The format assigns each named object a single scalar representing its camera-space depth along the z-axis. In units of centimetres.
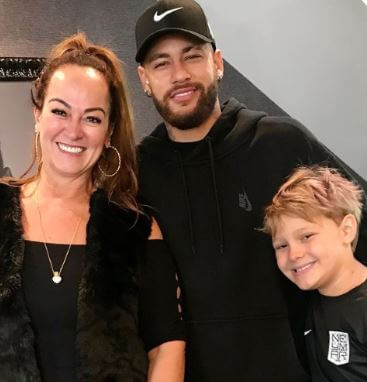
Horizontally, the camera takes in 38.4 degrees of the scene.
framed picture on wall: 203
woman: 124
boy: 143
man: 148
